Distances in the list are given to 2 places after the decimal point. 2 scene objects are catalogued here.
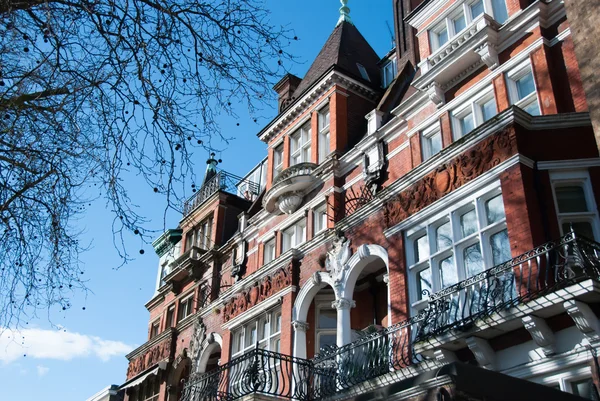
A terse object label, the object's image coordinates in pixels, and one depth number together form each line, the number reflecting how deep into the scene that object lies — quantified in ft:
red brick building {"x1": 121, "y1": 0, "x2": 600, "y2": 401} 37.76
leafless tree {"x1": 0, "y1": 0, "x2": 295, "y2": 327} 30.40
